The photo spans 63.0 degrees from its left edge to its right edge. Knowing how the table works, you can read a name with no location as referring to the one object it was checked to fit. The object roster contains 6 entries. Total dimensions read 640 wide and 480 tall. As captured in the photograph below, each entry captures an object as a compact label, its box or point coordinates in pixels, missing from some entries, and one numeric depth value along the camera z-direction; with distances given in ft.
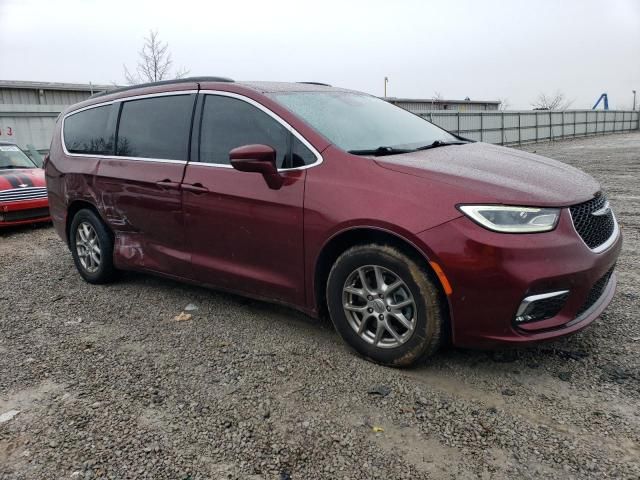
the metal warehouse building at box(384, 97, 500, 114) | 87.04
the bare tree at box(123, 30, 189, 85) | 87.66
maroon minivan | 8.86
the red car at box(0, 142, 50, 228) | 24.84
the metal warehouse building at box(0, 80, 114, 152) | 42.96
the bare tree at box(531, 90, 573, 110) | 216.95
